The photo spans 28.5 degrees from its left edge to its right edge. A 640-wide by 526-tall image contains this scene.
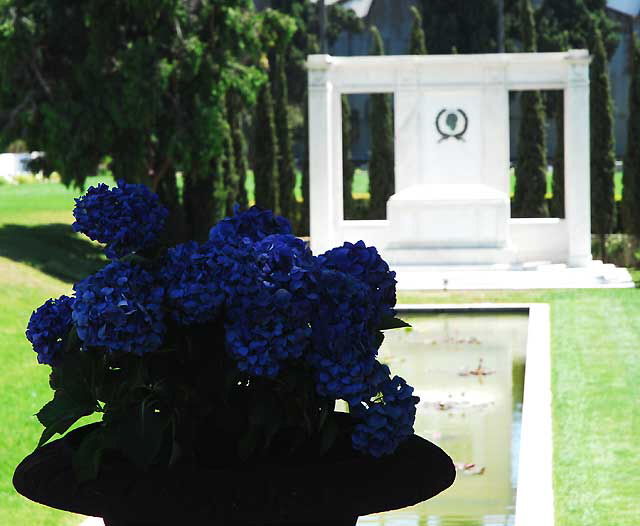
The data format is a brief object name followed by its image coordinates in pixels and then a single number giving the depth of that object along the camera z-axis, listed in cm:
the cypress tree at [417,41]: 2561
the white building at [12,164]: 4556
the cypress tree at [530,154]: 2398
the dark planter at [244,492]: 253
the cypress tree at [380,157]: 2560
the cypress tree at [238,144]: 2252
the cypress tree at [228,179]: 2177
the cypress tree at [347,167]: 2539
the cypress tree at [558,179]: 2347
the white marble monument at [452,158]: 1888
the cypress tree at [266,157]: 2439
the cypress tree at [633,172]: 2181
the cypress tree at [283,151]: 2498
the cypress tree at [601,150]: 2238
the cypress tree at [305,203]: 2494
